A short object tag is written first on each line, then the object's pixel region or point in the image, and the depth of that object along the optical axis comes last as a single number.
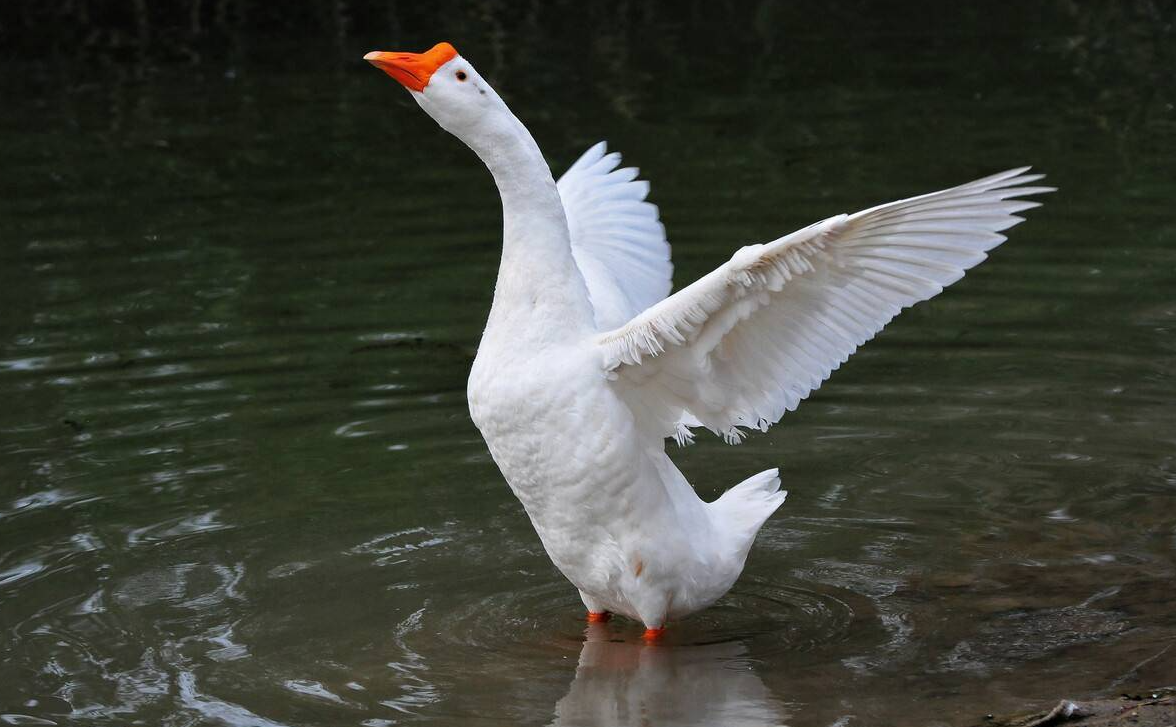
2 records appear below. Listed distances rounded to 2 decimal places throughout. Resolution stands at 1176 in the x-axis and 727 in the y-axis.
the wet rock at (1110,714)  9.71
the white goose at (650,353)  10.82
